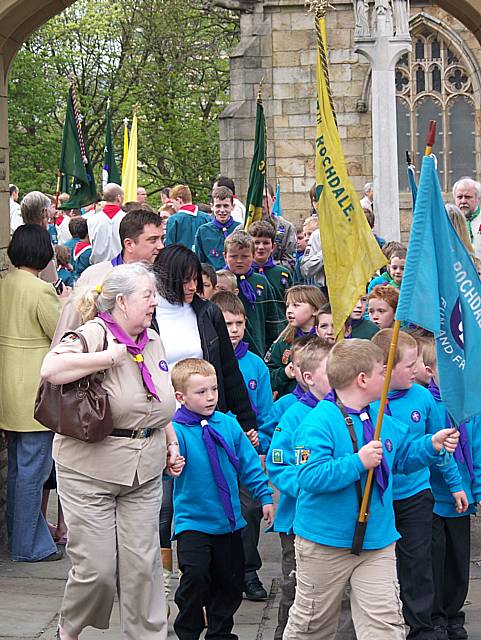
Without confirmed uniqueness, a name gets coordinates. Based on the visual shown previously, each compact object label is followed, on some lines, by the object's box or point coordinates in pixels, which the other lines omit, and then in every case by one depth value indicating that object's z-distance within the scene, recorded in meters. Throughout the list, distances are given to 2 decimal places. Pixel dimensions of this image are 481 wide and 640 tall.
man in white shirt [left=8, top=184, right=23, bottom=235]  15.98
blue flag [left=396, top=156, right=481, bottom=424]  5.55
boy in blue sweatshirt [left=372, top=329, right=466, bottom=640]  6.17
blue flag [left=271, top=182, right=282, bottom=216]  17.11
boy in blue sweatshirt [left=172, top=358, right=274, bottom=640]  6.19
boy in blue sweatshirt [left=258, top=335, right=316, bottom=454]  6.43
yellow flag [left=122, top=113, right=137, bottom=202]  16.25
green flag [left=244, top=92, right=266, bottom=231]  11.88
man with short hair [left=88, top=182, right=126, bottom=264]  12.18
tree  33.53
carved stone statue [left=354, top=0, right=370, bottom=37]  15.47
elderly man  9.84
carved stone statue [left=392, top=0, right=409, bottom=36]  15.12
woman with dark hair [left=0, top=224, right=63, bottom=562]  8.20
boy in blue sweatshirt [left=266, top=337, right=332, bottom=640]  5.96
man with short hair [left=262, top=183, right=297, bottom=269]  12.38
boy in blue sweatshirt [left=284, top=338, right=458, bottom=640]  5.34
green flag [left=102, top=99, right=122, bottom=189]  17.97
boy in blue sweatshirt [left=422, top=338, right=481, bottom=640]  6.60
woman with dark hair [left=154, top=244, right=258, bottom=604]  6.80
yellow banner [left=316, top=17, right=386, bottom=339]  6.92
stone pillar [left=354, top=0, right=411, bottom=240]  15.35
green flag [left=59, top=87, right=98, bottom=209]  12.68
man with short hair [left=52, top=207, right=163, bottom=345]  6.87
